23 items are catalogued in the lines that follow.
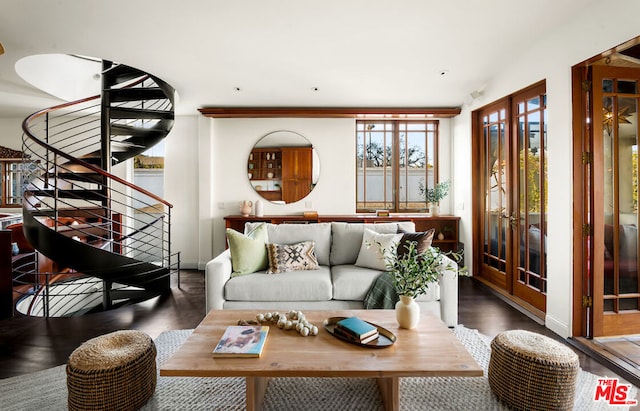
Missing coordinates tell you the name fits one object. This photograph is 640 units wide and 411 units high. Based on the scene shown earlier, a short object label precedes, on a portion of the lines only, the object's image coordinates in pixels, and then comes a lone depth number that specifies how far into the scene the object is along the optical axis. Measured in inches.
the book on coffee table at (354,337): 64.2
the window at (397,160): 201.2
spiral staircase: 129.2
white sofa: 108.0
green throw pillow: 115.6
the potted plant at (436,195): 188.2
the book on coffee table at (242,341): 59.5
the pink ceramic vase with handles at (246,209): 189.8
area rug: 70.2
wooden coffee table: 55.3
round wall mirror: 195.9
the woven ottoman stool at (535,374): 64.1
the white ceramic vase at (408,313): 71.9
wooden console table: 181.9
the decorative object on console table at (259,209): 189.5
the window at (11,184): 211.5
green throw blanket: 104.3
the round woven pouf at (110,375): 62.7
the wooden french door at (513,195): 124.6
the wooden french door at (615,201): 97.9
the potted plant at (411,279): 70.1
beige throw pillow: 118.1
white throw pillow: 117.2
